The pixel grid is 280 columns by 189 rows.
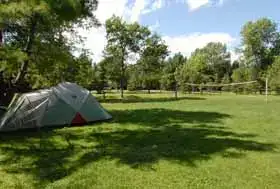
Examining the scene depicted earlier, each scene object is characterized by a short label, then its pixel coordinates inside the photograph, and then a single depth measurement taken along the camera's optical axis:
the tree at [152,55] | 22.49
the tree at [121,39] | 21.55
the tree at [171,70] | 38.17
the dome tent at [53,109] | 6.42
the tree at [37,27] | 4.85
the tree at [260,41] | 34.12
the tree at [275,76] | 24.88
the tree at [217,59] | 42.49
